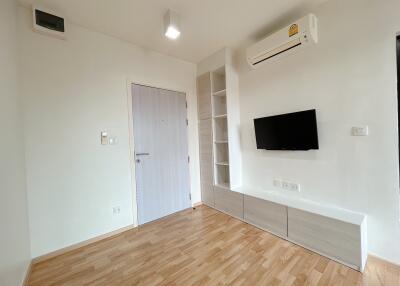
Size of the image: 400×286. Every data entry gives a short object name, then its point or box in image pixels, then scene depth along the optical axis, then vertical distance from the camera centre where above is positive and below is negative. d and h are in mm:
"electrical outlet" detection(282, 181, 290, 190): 2500 -651
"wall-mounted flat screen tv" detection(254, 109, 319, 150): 2139 +99
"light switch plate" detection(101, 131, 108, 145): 2410 +128
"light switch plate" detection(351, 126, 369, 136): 1798 +44
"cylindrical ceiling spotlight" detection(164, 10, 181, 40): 2065 +1402
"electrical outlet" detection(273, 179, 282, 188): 2594 -639
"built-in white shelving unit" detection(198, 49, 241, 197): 2996 +499
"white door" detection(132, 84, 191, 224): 2771 -116
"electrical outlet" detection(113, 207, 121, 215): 2518 -892
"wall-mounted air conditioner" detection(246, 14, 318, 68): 1984 +1186
